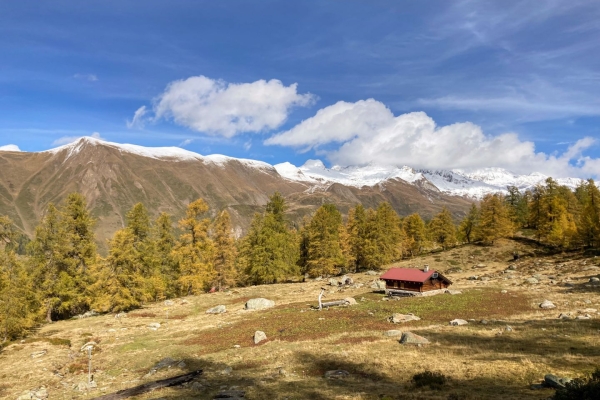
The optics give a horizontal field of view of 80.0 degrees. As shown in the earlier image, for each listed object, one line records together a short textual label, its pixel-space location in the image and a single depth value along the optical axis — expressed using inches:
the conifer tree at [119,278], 1834.4
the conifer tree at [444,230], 3848.4
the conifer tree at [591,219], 2583.7
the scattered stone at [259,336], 1181.8
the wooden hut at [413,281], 2026.3
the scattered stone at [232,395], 651.5
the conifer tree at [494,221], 3348.9
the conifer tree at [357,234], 3090.6
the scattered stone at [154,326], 1577.3
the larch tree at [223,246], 2487.7
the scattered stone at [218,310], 1837.8
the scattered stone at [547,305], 1347.2
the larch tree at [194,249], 2161.7
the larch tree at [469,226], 4010.8
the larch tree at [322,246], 2802.7
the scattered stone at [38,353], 1202.6
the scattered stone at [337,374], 766.5
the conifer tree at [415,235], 3757.4
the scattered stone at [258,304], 1861.5
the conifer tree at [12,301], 1342.3
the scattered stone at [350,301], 1773.1
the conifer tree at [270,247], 2477.9
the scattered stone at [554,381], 565.4
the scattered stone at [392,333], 1089.4
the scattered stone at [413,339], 965.4
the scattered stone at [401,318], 1307.8
